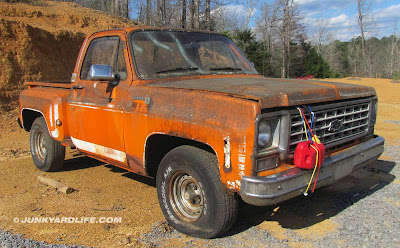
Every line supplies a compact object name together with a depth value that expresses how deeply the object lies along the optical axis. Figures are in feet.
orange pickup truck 9.30
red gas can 9.50
